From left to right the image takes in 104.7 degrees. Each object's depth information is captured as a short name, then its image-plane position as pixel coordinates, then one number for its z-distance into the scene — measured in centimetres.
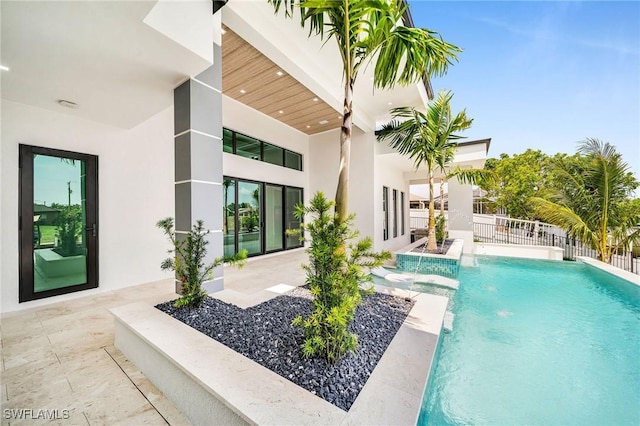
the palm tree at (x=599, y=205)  630
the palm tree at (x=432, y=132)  634
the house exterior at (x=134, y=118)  249
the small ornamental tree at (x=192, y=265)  279
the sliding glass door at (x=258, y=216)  673
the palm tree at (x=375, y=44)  275
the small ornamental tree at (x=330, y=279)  179
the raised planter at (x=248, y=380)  135
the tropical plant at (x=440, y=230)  886
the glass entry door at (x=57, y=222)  375
